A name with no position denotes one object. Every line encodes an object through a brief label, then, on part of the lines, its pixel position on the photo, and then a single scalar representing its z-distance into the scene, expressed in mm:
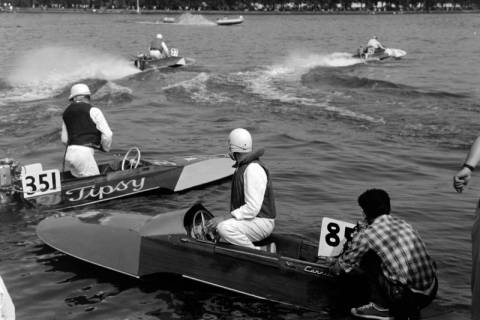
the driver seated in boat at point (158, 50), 32531
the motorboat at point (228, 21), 91181
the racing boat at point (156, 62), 31812
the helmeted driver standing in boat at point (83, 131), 11641
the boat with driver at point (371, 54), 36719
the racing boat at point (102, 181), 11203
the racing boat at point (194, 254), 7816
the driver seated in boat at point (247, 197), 8039
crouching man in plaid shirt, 6922
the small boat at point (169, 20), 100562
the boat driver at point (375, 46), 37006
